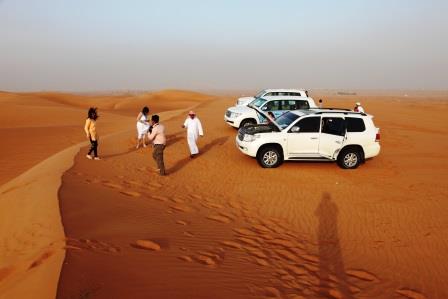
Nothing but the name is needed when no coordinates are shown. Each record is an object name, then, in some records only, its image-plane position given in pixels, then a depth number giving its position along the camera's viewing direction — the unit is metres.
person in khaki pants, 10.24
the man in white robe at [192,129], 12.89
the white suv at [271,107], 17.77
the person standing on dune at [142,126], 14.02
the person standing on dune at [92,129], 11.14
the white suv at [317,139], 11.66
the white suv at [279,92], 20.82
